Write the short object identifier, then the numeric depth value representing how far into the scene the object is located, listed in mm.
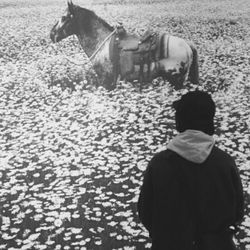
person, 4248
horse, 9942
